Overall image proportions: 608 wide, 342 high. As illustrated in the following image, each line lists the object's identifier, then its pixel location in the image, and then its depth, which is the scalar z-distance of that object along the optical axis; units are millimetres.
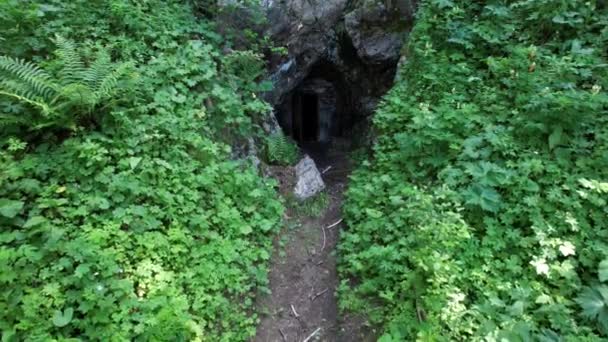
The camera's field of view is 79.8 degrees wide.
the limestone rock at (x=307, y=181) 6441
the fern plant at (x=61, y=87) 3930
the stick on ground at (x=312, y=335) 4188
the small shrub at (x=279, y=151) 6723
